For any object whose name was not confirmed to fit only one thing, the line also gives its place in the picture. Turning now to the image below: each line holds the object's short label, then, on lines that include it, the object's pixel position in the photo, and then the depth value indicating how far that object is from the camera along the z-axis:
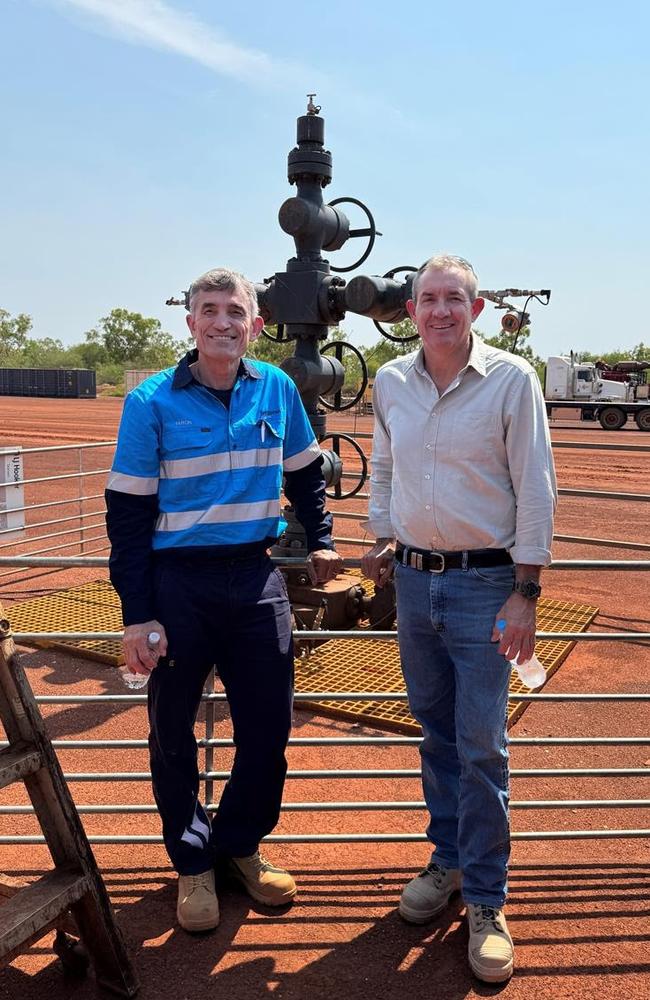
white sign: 6.66
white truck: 29.95
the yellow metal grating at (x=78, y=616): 5.84
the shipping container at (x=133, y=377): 41.82
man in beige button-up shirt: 2.27
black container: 51.09
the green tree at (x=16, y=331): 107.06
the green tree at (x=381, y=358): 44.56
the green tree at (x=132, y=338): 96.19
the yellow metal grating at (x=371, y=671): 4.82
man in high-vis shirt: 2.41
